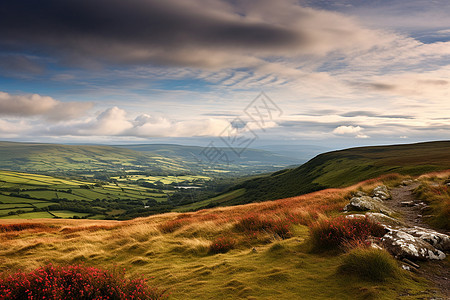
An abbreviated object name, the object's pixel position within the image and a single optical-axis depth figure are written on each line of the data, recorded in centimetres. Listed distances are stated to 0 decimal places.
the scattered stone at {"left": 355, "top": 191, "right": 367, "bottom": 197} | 1954
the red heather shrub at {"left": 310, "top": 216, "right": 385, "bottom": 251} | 912
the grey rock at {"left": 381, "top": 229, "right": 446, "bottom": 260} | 753
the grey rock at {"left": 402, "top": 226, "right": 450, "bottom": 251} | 821
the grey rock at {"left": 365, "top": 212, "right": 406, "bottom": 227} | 1050
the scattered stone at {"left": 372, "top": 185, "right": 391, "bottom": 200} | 1956
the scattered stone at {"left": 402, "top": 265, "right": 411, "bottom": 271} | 700
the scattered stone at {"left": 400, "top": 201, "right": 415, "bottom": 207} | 1658
